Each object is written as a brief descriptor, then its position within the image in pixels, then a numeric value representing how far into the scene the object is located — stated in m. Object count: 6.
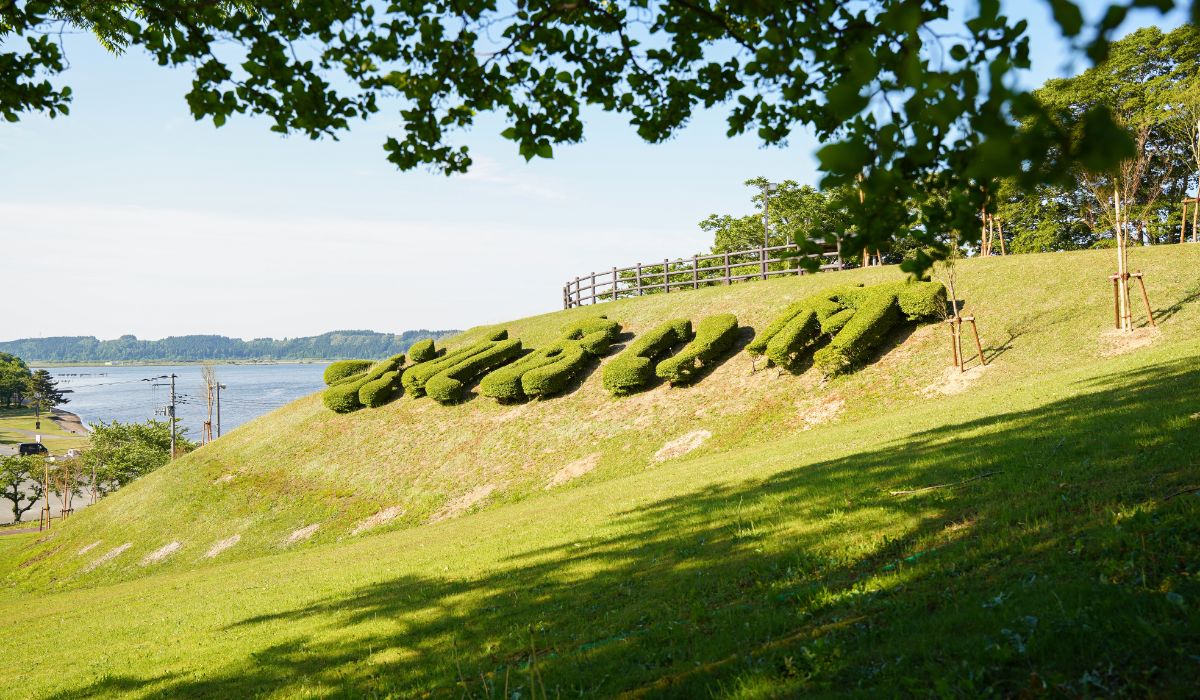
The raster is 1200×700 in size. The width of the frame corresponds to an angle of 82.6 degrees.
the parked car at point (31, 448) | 74.07
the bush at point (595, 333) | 27.80
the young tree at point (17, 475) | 55.03
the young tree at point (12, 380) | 151.88
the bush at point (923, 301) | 20.62
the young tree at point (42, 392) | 150.12
